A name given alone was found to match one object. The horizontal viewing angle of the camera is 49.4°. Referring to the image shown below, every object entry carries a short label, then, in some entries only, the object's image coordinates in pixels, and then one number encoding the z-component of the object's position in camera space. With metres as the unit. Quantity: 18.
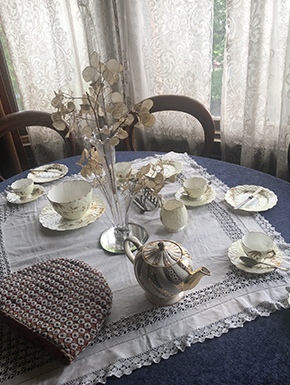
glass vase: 0.73
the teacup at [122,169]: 1.10
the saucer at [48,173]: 1.21
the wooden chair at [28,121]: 1.54
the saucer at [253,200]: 0.95
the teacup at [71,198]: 0.91
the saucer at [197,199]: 0.99
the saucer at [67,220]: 0.94
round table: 0.55
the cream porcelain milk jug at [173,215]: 0.85
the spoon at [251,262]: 0.73
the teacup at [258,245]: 0.73
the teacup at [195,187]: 0.99
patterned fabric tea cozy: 0.58
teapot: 0.62
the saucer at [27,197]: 1.09
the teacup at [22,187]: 1.08
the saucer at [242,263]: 0.73
